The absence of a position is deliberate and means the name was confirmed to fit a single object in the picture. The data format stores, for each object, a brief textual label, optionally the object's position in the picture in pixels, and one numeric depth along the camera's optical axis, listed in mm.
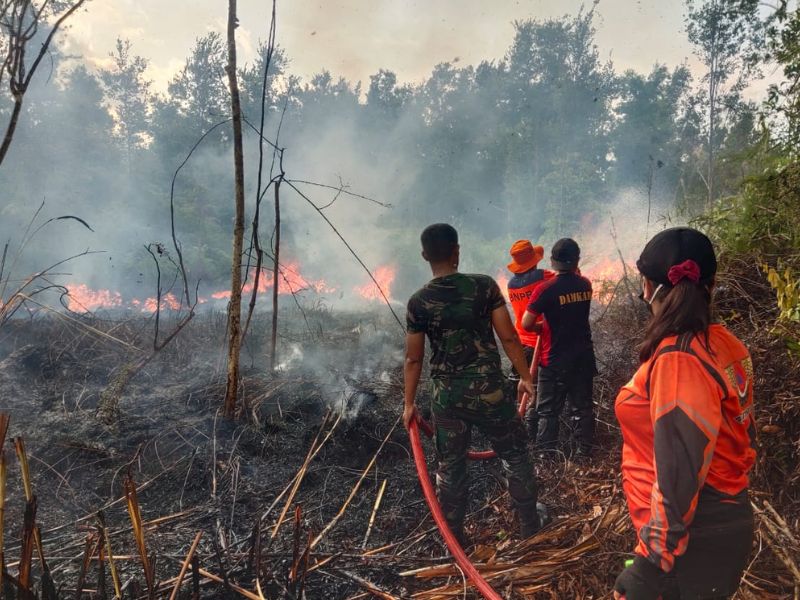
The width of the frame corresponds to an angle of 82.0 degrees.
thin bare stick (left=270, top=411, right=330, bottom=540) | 3228
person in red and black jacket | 4391
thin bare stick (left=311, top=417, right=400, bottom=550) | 3369
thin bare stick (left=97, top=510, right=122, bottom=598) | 1783
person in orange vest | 5172
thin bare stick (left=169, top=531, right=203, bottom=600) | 1925
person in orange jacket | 1422
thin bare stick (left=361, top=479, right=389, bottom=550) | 3433
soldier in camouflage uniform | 3158
